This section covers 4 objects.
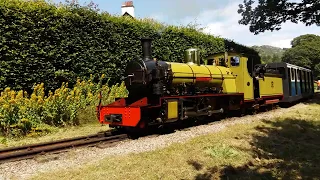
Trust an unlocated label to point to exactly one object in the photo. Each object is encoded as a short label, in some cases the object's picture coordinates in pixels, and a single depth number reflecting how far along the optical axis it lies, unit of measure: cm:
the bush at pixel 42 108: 698
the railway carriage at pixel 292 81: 1271
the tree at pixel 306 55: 4866
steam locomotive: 675
